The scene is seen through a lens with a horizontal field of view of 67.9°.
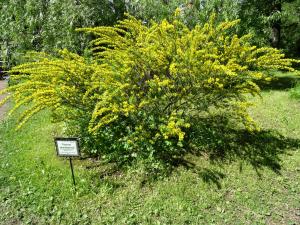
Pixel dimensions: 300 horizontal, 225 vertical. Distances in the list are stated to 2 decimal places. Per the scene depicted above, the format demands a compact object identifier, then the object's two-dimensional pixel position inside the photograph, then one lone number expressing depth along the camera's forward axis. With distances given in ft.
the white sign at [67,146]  8.12
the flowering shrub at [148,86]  9.12
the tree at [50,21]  17.58
